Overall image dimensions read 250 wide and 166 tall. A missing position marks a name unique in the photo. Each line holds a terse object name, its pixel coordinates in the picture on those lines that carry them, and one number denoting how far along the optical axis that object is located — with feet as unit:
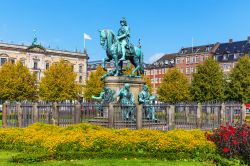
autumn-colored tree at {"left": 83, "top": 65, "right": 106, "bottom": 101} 240.12
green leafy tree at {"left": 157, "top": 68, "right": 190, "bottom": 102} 232.73
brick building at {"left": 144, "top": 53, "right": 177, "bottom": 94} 375.82
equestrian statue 86.53
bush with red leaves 41.55
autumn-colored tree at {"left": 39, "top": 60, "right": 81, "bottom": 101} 214.69
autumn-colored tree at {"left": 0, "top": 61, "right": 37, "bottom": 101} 197.57
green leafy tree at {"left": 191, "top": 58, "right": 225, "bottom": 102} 224.33
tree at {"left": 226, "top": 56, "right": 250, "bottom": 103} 219.00
